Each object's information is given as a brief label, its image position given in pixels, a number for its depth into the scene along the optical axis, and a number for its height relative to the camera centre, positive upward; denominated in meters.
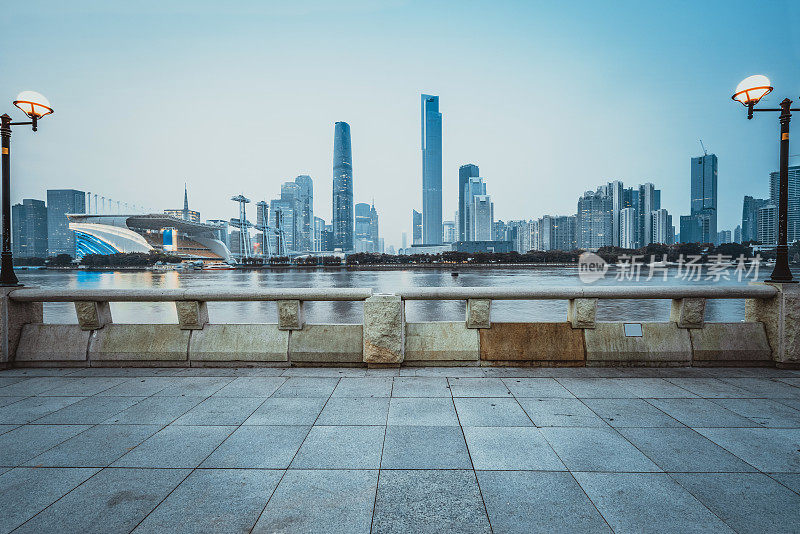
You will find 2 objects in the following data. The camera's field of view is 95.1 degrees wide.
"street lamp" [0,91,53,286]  7.06 +2.65
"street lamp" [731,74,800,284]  6.81 +2.13
